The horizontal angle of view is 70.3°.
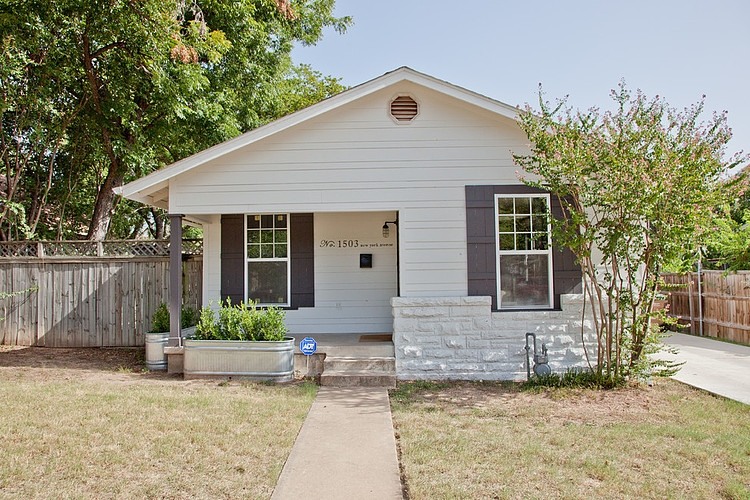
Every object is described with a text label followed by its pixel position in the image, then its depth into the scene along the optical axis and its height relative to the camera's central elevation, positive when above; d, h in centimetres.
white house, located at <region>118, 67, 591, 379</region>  791 +114
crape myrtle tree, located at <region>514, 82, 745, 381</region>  636 +101
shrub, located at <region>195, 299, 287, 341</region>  786 -75
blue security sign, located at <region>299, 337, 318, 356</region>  788 -107
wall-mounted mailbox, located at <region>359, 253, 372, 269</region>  978 +23
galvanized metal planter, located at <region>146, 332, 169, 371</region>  842 -119
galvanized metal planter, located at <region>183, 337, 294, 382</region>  772 -122
